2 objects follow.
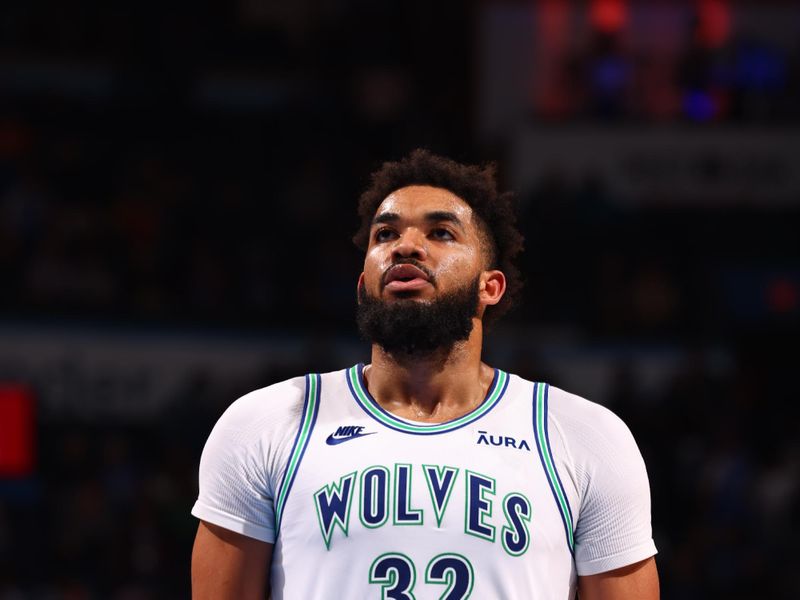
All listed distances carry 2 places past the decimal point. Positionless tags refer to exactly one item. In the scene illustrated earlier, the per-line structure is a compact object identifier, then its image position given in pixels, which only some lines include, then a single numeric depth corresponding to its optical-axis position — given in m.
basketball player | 6.62
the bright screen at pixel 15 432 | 18.19
